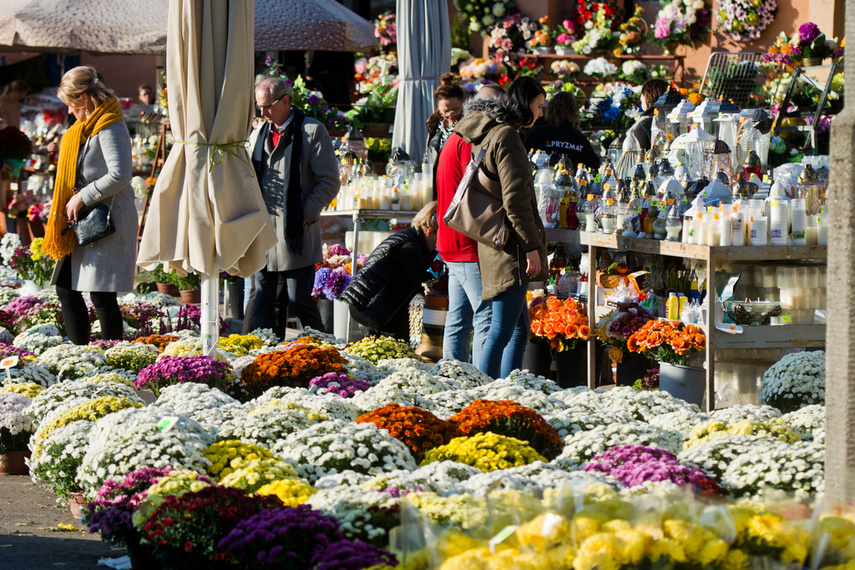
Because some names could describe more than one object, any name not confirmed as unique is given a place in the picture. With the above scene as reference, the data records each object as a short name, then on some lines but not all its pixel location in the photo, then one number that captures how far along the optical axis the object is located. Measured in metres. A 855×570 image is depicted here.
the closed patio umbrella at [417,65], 18.72
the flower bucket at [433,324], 14.59
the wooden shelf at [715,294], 11.23
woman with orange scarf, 11.59
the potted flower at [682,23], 29.74
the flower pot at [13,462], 9.39
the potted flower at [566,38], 31.81
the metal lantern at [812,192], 11.65
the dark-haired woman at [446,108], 14.23
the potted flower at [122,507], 6.50
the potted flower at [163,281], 19.27
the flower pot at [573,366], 13.37
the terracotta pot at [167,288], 19.32
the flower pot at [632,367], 12.75
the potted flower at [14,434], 9.22
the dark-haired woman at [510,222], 10.43
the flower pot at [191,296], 18.70
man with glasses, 12.61
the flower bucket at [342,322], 15.67
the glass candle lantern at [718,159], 13.69
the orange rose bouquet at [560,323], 12.99
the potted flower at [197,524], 5.79
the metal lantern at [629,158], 15.52
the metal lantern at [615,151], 16.42
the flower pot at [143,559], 6.42
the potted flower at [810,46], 23.98
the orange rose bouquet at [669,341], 11.62
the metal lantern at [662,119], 16.02
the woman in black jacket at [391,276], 13.40
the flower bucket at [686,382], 11.87
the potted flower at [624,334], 12.50
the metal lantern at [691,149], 14.53
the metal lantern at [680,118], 15.84
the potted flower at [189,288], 18.70
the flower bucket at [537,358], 13.55
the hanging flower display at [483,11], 33.41
